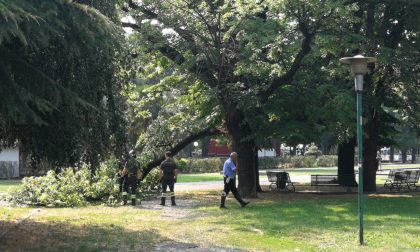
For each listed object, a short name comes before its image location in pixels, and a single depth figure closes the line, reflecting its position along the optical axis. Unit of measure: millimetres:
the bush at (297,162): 56397
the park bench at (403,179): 23962
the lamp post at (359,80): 10766
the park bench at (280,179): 24875
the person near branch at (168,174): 18484
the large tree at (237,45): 16969
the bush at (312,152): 73650
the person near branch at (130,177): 19328
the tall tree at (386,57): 19561
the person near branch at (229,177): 16828
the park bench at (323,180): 23766
